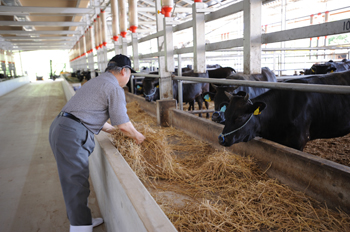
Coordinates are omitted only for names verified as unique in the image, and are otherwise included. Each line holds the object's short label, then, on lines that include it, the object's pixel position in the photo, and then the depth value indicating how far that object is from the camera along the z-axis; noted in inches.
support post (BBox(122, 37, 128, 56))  405.9
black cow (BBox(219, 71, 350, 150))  131.3
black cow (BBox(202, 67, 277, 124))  172.1
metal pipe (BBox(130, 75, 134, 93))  422.1
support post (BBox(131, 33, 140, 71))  357.7
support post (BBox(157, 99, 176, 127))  245.6
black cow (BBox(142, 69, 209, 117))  314.5
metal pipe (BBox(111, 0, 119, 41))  394.0
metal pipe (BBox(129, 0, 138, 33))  297.0
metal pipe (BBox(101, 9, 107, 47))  484.6
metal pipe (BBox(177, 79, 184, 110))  237.5
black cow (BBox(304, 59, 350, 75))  322.7
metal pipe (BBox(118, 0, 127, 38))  337.1
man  103.3
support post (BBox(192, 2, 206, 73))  204.8
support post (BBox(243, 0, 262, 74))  157.6
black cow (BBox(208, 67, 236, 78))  370.8
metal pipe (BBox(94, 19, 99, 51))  548.1
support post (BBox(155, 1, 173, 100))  258.3
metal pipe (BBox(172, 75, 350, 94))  91.7
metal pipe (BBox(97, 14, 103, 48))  504.8
